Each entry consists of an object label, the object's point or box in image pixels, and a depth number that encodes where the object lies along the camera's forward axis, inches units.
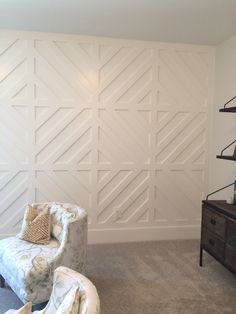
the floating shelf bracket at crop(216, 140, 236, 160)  131.7
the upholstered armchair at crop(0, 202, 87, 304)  94.6
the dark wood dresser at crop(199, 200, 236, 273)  114.4
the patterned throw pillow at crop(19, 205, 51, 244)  112.0
